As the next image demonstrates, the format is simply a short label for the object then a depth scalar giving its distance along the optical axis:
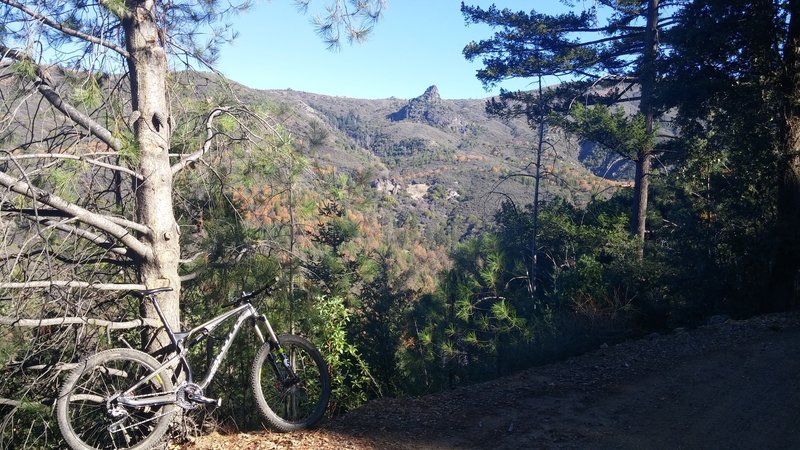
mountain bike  4.54
